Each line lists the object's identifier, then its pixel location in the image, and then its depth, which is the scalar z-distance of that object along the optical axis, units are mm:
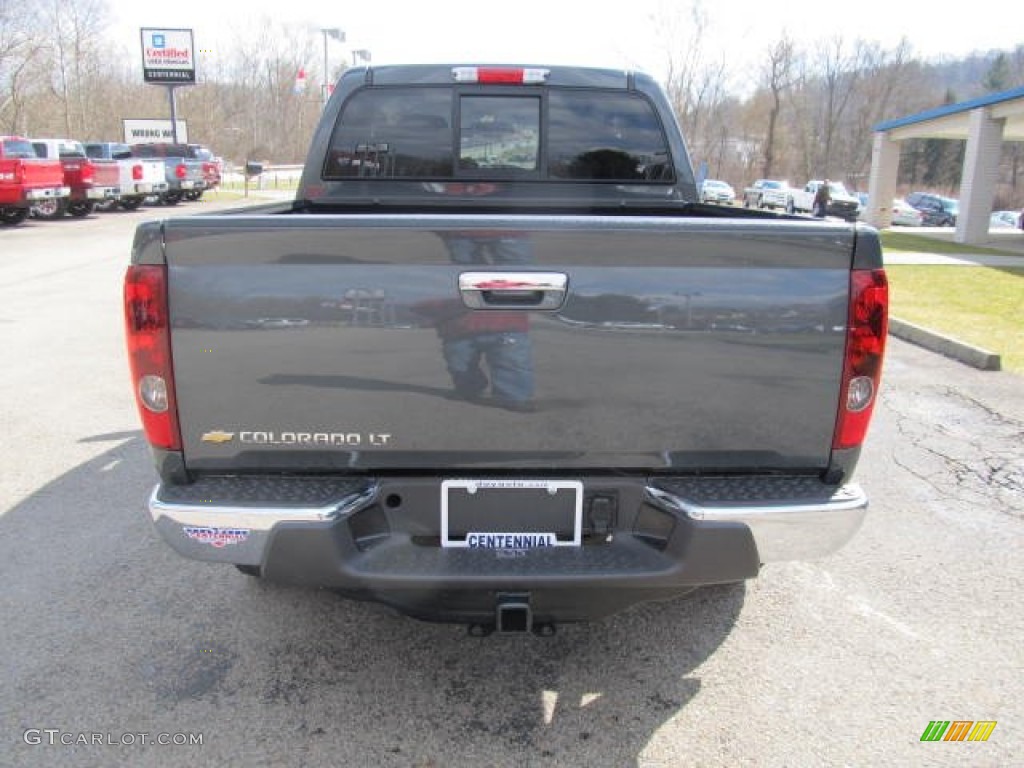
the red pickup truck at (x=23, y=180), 20062
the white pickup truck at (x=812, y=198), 34391
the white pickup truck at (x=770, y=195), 41531
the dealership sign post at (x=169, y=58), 44688
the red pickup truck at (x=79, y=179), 23234
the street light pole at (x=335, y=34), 48169
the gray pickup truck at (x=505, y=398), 2375
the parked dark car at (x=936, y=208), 41844
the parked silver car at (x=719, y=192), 45406
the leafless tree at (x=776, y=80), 69875
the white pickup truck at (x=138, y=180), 25703
